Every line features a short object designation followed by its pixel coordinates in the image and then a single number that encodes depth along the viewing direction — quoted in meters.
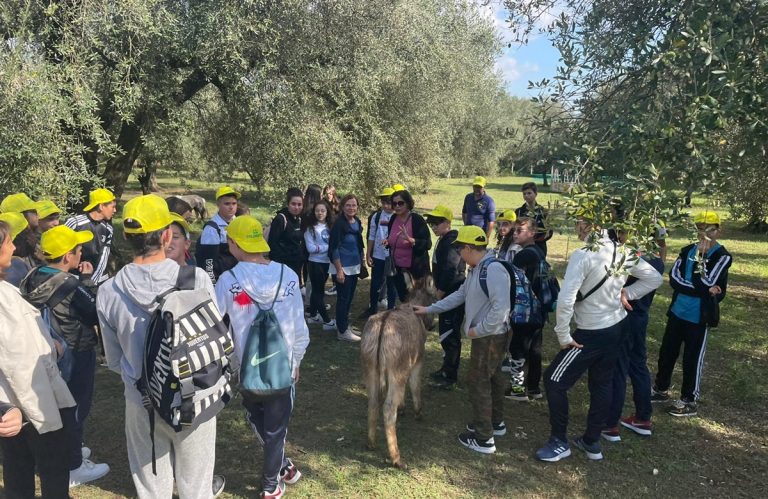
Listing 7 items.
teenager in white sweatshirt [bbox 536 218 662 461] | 4.02
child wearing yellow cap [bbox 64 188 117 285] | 5.21
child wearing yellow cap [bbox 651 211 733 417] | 4.92
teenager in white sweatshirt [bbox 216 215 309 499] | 3.29
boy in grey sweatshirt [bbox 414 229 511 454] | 4.20
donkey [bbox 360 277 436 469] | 4.18
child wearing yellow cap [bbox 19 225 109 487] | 3.24
